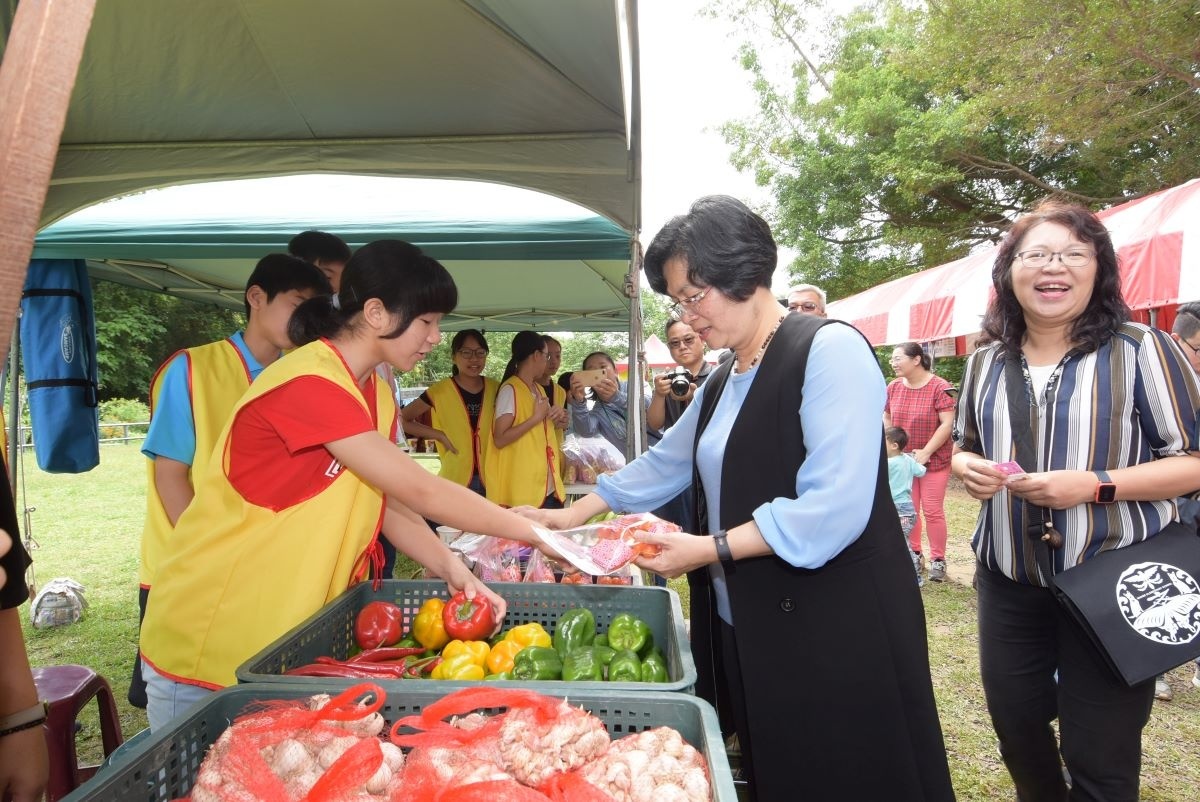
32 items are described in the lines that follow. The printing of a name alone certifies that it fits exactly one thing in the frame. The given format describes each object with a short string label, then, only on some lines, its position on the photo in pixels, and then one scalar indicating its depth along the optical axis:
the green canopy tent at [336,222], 3.84
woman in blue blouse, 1.69
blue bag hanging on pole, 3.89
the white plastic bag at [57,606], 5.31
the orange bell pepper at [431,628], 2.10
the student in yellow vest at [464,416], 5.50
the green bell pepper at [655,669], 1.75
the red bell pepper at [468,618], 2.07
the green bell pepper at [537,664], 1.86
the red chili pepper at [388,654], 2.00
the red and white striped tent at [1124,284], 4.02
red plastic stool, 2.36
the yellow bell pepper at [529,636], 2.06
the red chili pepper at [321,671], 1.66
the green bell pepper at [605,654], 1.86
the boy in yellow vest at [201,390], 2.39
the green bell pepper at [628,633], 1.95
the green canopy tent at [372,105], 2.77
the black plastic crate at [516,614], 1.61
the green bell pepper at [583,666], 1.78
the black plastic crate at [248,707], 1.15
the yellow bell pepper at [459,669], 1.88
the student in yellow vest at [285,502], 1.74
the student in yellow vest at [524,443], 5.16
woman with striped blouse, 1.85
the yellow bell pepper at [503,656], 1.93
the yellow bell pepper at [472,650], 1.93
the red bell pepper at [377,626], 2.11
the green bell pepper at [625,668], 1.75
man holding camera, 4.66
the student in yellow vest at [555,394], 5.70
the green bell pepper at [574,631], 2.01
